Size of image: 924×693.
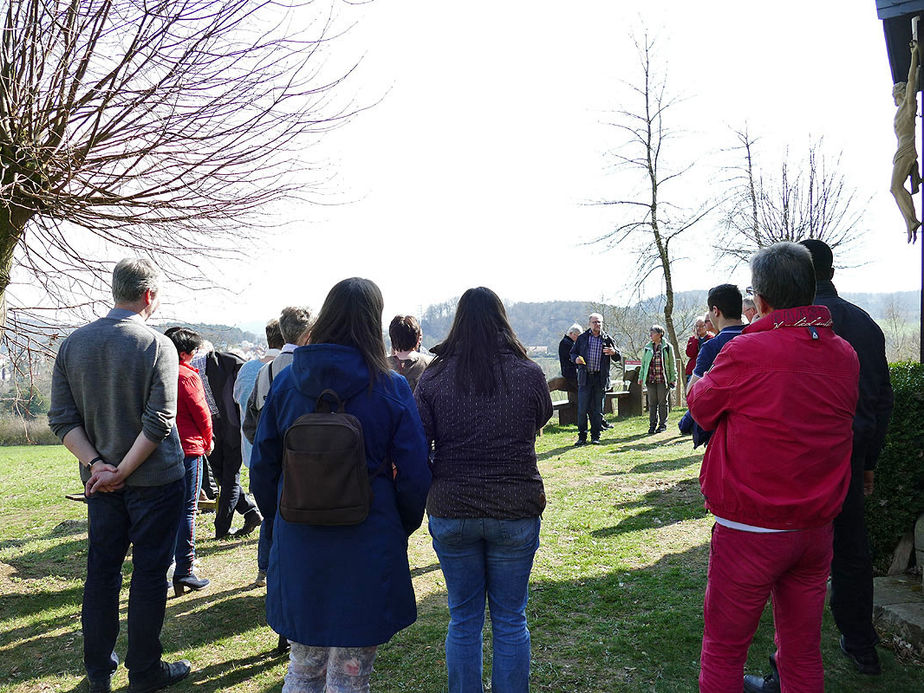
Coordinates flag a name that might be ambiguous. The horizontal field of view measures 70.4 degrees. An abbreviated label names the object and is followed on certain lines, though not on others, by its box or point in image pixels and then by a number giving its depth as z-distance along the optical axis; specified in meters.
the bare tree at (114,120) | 3.94
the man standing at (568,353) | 11.39
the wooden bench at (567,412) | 13.55
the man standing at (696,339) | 9.06
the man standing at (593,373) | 10.58
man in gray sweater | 3.19
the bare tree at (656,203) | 19.05
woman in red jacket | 4.53
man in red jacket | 2.33
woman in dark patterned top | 2.57
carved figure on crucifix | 4.45
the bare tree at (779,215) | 22.02
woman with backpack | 2.25
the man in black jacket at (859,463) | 3.17
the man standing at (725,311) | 3.37
